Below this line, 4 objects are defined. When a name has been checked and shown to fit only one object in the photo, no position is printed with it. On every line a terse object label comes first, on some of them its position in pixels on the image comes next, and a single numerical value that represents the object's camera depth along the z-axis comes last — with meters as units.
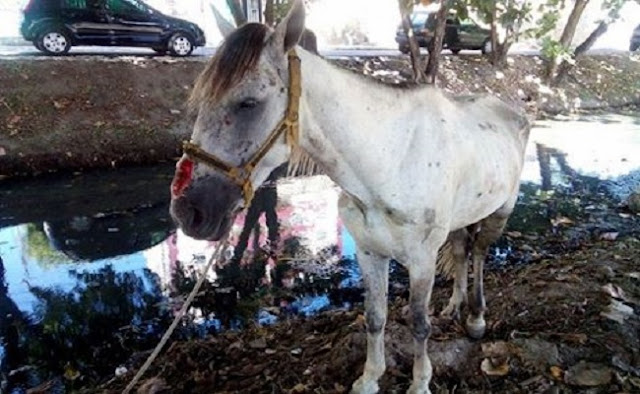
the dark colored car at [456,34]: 18.16
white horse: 2.04
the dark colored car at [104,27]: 12.09
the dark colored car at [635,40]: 23.36
